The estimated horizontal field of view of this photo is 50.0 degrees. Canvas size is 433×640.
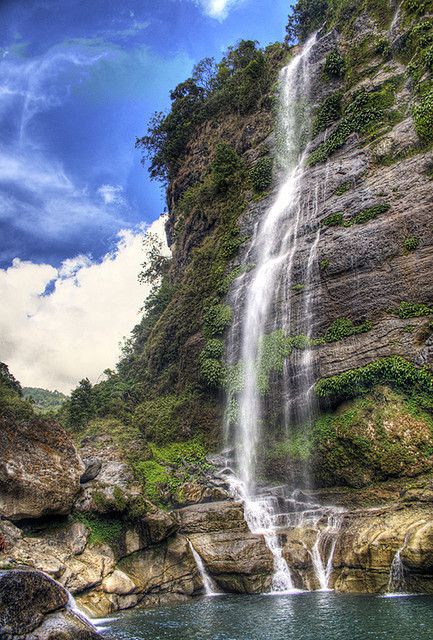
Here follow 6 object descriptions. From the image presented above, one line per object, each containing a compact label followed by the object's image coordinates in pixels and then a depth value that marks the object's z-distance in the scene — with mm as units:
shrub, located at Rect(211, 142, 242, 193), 35031
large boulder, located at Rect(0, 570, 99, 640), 8289
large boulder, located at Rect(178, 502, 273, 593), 15938
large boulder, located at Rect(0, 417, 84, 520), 14812
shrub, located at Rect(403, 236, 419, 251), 20578
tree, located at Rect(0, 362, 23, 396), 23773
